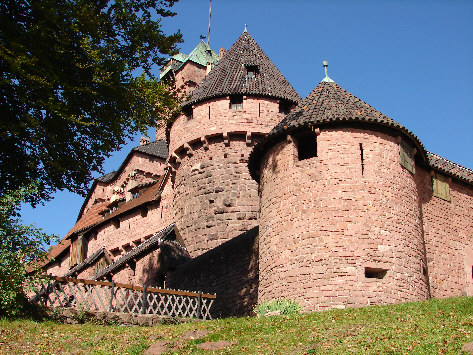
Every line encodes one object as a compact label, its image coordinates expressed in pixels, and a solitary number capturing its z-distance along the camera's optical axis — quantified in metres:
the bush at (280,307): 13.53
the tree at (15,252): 12.81
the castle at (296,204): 14.20
